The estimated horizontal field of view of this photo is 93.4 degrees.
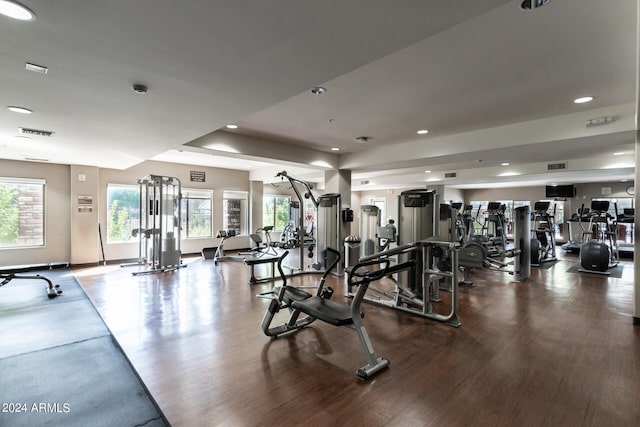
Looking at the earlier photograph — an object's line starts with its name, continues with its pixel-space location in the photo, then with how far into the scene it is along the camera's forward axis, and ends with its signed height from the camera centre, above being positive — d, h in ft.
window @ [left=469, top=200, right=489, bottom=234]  46.28 +1.59
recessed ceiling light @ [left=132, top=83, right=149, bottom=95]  8.31 +3.58
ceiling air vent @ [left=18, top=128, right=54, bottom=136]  13.38 +3.81
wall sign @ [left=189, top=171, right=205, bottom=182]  30.05 +3.99
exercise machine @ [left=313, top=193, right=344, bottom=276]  20.93 -0.75
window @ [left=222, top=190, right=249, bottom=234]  33.19 +0.51
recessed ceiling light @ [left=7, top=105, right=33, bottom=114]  10.39 +3.74
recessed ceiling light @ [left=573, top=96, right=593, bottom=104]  11.31 +4.43
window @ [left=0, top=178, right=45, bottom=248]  21.90 +0.27
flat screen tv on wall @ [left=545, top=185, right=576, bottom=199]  37.14 +3.07
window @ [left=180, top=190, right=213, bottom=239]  30.12 +0.25
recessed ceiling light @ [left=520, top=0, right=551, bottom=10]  6.07 +4.33
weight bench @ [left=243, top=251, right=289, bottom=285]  16.51 -3.61
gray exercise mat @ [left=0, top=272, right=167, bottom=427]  6.85 -4.48
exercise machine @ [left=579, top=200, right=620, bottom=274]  21.66 -2.86
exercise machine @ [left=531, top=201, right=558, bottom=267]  24.79 -2.29
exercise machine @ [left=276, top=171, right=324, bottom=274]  20.37 -1.86
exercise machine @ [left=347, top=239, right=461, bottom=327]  11.68 -3.14
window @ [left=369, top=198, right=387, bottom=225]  45.60 +1.90
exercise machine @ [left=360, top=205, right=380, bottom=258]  21.83 -0.82
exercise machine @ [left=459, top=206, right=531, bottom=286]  19.15 -2.32
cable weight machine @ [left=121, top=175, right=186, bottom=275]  21.95 -0.79
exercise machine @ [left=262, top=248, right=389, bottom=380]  8.39 -2.98
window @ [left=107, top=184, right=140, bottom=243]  25.85 +0.32
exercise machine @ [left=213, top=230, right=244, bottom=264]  25.67 -3.38
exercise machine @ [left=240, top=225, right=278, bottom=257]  28.14 -3.31
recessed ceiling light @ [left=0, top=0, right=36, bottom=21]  4.94 +3.49
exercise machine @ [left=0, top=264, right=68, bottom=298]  15.44 -3.89
